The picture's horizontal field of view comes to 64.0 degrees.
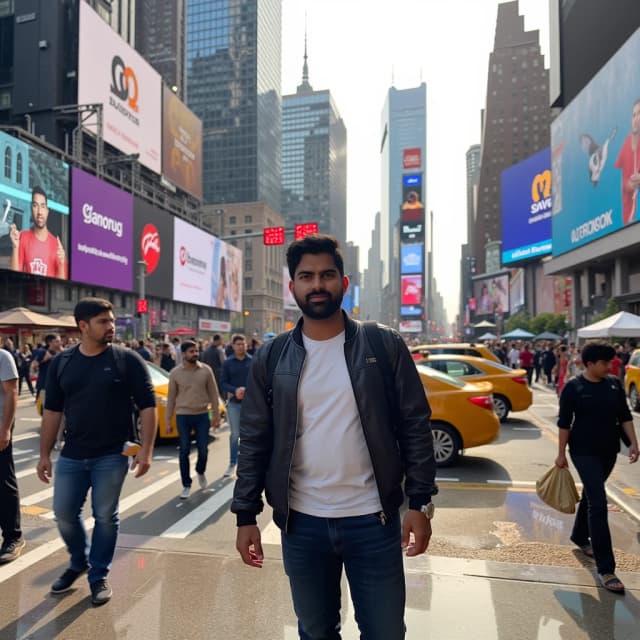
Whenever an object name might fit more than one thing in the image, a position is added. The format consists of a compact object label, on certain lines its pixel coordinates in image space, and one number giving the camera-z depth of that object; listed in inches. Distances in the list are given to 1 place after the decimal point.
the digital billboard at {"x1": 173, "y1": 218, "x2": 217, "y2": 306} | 1974.7
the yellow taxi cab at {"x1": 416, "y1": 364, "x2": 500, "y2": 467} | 291.3
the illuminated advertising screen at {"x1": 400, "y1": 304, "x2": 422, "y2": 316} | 4345.5
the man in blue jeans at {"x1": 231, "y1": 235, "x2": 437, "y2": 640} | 80.2
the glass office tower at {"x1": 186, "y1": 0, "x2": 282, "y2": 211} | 4480.8
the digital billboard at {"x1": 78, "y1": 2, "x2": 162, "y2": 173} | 1510.8
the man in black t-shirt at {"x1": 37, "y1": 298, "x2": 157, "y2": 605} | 138.2
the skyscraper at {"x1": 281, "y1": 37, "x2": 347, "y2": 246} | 6840.6
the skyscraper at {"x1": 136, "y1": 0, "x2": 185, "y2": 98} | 3129.9
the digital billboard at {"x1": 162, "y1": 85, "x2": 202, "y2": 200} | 2060.3
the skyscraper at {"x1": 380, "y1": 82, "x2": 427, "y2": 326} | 4475.9
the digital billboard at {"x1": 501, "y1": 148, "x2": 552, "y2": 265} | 2400.3
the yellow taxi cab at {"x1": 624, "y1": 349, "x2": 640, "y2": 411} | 527.2
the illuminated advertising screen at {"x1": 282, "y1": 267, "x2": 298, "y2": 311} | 4525.1
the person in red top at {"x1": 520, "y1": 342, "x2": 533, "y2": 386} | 759.1
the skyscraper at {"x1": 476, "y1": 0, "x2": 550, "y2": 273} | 5098.4
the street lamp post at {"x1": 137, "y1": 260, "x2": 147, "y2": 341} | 938.1
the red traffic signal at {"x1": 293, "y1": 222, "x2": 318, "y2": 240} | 613.5
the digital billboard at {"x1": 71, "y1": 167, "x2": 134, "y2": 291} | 1327.5
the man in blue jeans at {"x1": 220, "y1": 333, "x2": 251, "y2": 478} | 286.4
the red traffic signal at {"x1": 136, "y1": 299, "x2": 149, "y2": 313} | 916.3
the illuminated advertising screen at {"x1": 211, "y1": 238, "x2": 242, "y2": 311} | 2345.0
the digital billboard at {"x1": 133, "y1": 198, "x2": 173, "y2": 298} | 1664.6
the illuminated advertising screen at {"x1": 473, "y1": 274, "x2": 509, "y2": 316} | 3722.9
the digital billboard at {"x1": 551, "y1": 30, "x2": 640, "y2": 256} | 1165.1
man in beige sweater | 249.0
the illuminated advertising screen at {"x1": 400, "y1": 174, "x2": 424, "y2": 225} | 4463.6
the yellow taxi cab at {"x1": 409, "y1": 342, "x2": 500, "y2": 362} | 475.2
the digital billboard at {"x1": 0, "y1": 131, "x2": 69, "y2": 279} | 1050.7
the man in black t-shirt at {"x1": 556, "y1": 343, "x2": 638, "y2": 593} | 149.2
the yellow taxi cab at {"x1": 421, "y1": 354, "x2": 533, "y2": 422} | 410.6
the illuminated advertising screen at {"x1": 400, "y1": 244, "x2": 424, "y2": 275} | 4468.5
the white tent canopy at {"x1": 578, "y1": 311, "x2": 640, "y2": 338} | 620.0
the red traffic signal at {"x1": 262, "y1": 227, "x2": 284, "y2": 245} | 724.0
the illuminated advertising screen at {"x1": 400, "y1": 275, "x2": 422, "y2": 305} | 4394.7
